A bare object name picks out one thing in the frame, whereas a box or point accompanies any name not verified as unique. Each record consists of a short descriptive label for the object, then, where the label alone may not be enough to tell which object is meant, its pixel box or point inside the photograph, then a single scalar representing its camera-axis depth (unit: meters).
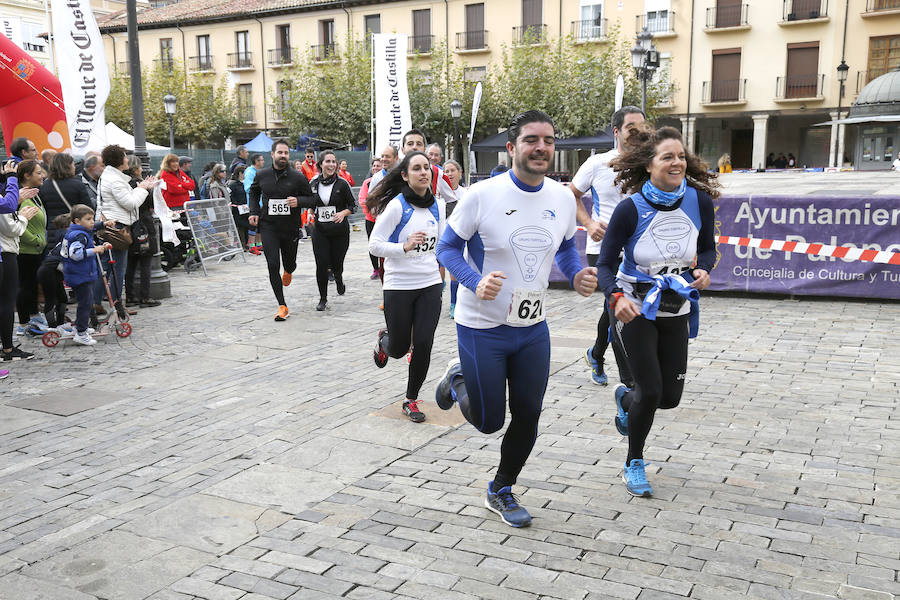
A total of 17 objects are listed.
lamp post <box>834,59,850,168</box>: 37.27
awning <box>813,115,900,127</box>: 33.34
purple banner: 9.70
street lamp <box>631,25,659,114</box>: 22.09
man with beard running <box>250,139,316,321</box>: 9.38
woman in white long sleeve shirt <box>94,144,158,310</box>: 9.32
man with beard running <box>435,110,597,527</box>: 3.75
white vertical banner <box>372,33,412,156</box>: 16.80
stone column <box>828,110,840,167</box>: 39.59
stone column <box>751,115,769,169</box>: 41.56
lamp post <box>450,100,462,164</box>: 28.98
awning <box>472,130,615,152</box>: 27.56
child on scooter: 8.02
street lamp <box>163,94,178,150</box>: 31.25
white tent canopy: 21.75
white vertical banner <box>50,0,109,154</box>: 10.83
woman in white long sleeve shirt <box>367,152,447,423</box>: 5.64
